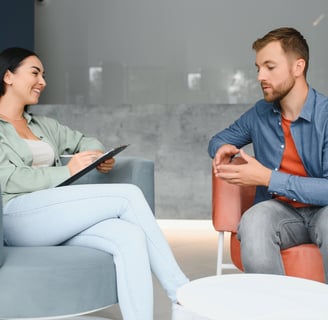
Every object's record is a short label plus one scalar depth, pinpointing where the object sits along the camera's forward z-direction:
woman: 2.48
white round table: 1.94
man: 2.65
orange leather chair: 2.91
